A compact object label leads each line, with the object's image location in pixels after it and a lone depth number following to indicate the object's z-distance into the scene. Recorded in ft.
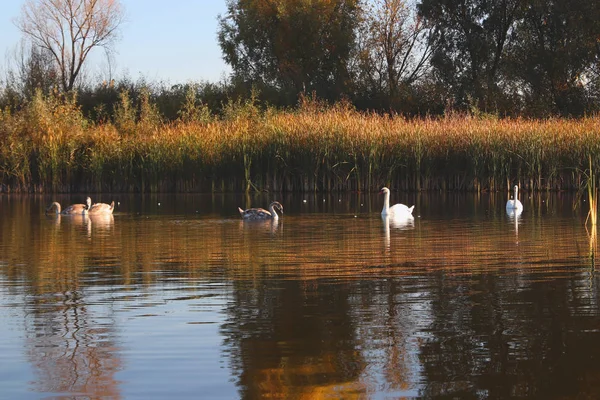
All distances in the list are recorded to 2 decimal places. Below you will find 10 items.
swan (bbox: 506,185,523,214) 62.90
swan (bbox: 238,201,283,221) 57.57
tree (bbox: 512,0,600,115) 156.56
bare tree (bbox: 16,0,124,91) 188.96
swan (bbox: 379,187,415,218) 58.75
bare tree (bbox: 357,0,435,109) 177.78
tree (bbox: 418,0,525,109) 167.73
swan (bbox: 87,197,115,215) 63.07
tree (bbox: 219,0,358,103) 176.76
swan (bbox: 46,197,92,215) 65.09
